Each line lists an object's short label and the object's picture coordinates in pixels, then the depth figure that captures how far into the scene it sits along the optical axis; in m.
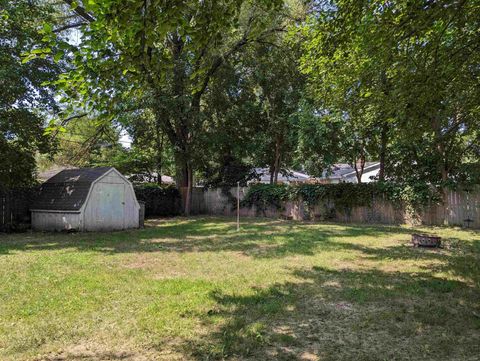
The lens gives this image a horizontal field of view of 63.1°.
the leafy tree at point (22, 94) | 12.85
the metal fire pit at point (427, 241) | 9.85
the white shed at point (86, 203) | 13.77
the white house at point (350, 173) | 33.00
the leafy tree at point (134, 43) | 3.46
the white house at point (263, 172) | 25.89
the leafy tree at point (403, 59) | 6.02
